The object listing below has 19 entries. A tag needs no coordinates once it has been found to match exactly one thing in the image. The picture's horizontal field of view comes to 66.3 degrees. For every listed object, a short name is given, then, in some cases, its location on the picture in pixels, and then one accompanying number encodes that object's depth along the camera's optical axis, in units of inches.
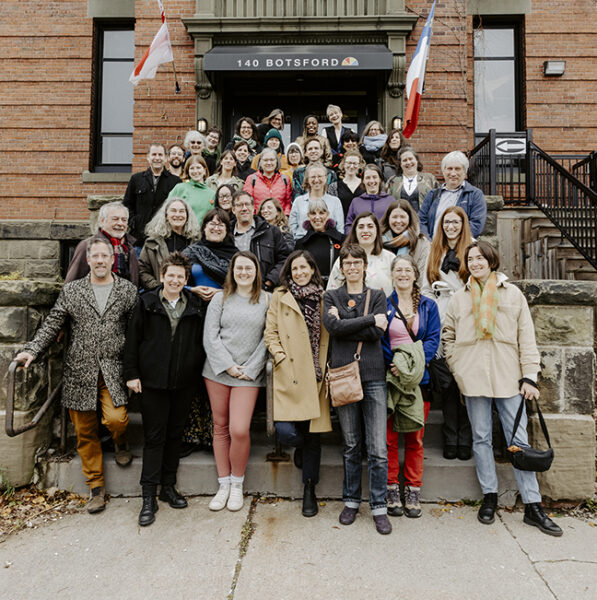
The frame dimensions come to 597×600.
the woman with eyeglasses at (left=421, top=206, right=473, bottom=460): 148.8
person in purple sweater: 189.3
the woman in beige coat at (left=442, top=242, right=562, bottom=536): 131.3
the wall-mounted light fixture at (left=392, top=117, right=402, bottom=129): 302.3
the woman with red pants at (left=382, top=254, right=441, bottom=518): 132.0
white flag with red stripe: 297.7
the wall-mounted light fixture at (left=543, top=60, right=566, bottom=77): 338.3
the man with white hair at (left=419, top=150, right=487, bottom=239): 179.2
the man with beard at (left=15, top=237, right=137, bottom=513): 137.2
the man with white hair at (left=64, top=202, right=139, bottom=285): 148.8
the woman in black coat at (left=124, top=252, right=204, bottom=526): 135.3
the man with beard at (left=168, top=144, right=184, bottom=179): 235.5
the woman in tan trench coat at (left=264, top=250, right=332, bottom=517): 133.6
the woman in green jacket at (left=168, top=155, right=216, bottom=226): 198.4
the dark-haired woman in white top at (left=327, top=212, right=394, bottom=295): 150.9
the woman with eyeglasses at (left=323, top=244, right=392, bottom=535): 127.3
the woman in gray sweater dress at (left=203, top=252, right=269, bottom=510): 137.6
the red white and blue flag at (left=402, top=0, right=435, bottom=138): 285.6
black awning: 307.4
